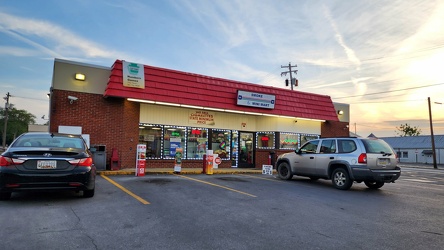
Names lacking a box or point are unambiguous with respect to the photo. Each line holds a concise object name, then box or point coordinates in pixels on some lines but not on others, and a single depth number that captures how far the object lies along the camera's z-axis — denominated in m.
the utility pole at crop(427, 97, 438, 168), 35.84
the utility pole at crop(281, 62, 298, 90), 37.23
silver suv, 9.52
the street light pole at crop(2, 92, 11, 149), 55.34
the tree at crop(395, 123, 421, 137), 86.21
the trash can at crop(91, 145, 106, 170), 12.59
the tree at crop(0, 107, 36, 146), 77.60
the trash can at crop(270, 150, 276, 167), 17.42
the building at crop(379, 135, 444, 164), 51.44
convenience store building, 13.49
